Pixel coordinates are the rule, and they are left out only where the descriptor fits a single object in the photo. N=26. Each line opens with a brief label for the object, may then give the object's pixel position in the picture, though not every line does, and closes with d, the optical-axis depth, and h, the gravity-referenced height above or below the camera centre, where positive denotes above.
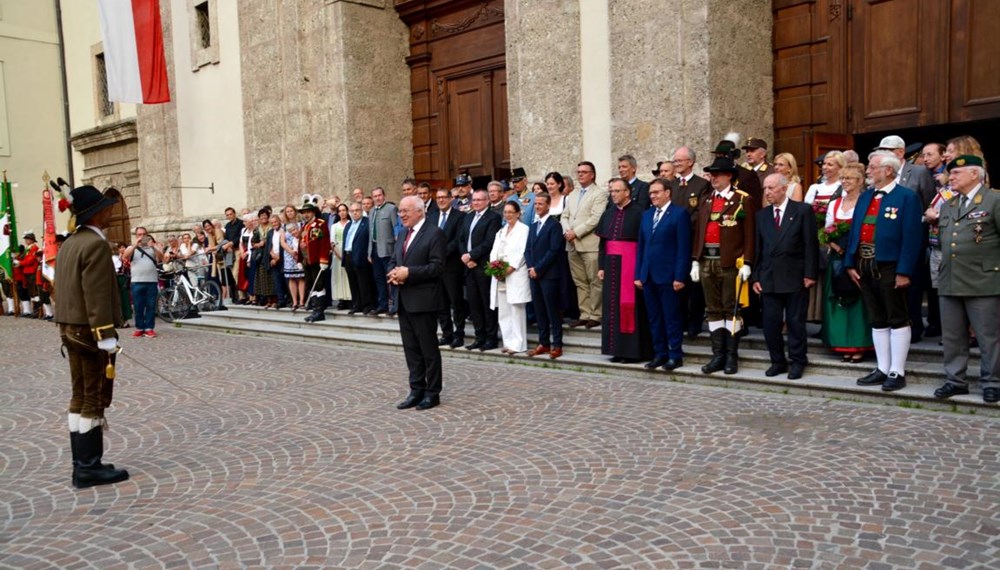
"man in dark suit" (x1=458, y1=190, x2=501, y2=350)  9.62 -0.57
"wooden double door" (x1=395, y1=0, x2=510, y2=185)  14.18 +2.59
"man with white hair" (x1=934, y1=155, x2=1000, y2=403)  5.95 -0.50
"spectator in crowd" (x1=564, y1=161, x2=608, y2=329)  9.26 -0.20
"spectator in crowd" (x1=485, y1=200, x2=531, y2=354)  9.13 -0.66
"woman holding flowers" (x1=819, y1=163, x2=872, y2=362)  7.05 -0.70
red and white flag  17.78 +4.19
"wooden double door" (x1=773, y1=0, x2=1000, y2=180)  8.69 +1.71
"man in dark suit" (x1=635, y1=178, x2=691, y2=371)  7.79 -0.49
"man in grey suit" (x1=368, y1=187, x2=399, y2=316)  11.69 -0.19
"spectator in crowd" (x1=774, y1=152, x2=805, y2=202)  7.79 +0.46
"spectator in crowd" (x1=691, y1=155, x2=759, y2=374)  7.45 -0.36
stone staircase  6.41 -1.48
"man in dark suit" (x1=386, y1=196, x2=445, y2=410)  7.01 -0.66
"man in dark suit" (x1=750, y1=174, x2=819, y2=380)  7.10 -0.49
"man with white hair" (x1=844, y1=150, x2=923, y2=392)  6.46 -0.37
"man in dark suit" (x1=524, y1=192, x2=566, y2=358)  8.95 -0.50
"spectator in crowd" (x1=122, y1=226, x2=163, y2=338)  13.23 -0.83
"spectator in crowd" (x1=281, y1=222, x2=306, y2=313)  13.38 -0.64
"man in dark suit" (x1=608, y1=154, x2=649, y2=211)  8.88 +0.50
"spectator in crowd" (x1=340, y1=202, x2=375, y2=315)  12.07 -0.52
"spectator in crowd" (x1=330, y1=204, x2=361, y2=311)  12.85 -0.56
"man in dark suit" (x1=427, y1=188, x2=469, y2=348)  9.86 -0.66
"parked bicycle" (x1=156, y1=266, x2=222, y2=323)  15.32 -1.30
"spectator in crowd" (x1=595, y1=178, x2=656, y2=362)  8.30 -0.69
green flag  16.84 +0.20
